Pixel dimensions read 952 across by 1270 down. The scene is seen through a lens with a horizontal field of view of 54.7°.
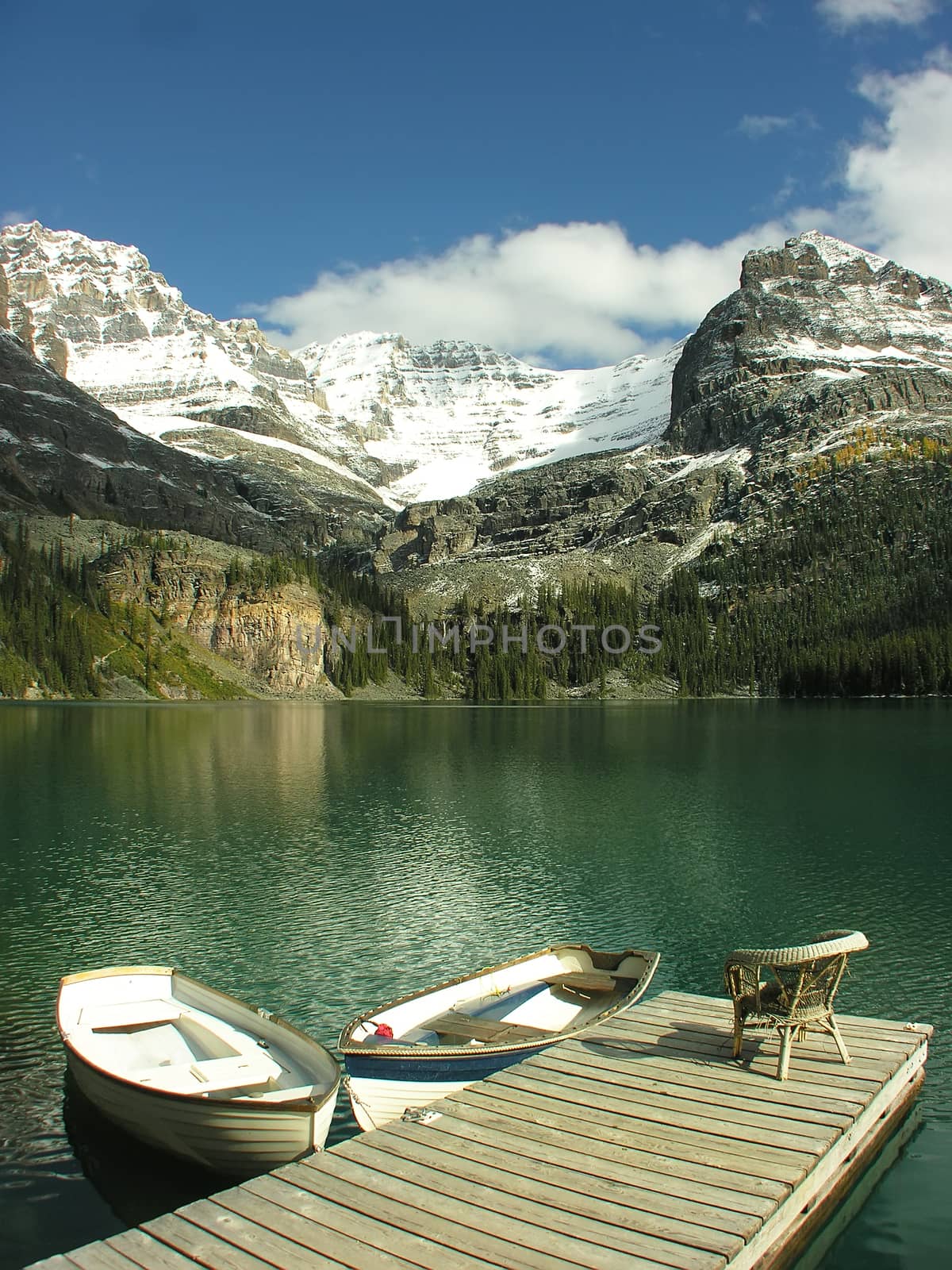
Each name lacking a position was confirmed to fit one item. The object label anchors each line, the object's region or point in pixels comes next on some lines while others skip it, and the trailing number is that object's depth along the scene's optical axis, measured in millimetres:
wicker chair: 13617
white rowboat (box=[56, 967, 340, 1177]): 13242
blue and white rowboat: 15016
